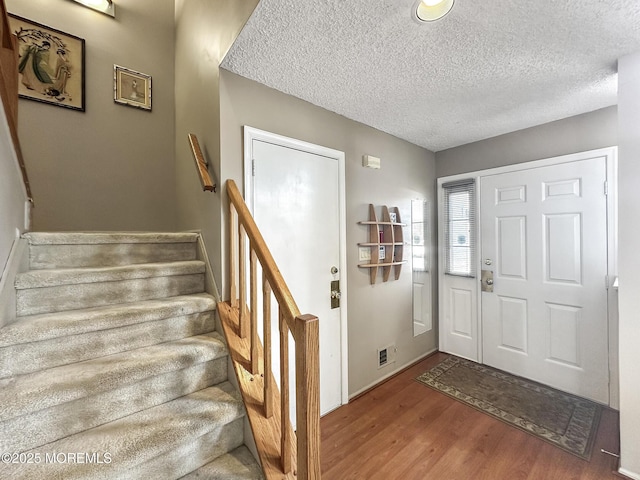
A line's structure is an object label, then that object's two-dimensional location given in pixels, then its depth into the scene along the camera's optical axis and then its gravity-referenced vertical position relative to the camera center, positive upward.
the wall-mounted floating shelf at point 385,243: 2.50 -0.03
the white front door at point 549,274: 2.22 -0.32
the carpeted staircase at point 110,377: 0.98 -0.57
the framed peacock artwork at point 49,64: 2.10 +1.44
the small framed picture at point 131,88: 2.47 +1.44
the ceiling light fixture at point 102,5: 2.33 +2.07
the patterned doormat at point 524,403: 1.88 -1.34
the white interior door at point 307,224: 1.85 +0.12
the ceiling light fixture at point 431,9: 1.24 +1.08
